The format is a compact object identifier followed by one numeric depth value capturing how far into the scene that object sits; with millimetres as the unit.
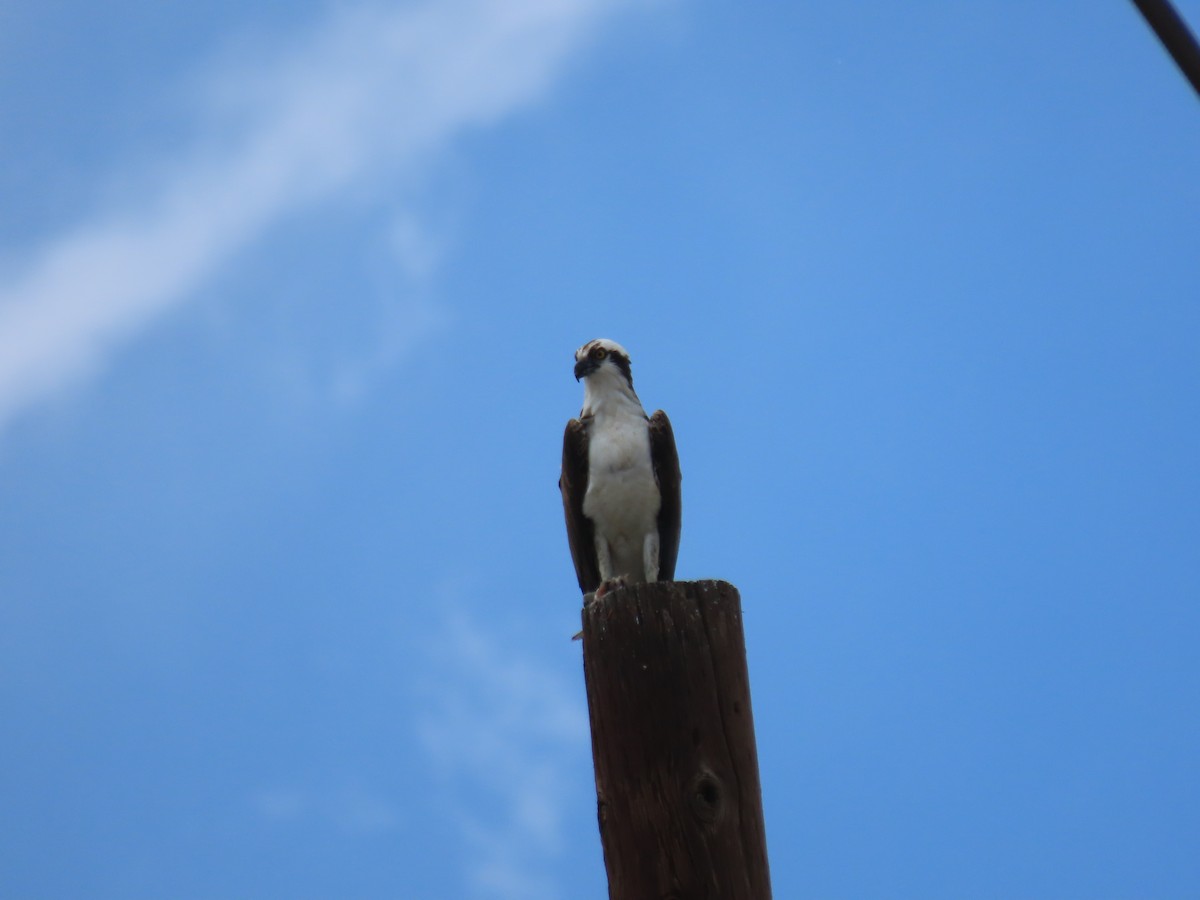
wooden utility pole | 25079
